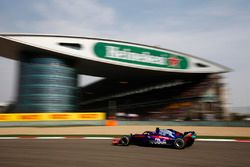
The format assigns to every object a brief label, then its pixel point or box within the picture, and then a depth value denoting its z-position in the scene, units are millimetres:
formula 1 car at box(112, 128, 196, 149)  10680
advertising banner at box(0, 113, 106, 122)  23328
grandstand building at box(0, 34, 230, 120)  32844
